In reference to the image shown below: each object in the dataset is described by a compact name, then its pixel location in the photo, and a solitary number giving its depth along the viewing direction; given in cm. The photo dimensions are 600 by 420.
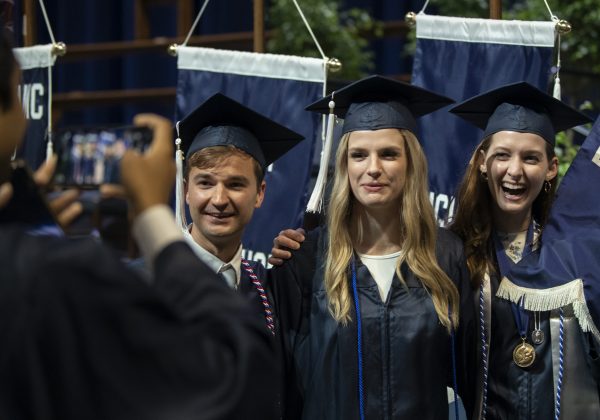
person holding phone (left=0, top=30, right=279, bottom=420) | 283
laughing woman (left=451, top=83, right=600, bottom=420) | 645
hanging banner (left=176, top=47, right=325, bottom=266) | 855
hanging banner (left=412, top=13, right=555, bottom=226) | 820
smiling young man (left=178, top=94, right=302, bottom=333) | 634
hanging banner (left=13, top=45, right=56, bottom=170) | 946
